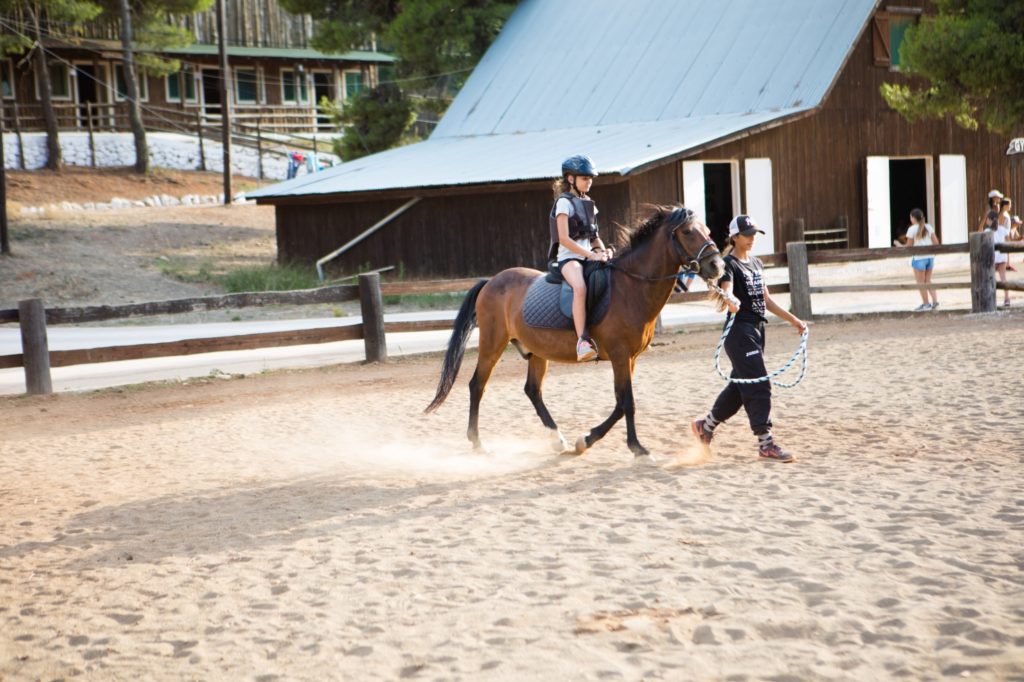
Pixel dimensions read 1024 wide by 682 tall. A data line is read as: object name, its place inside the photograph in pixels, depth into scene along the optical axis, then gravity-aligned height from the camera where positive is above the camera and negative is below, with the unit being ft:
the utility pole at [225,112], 113.60 +14.40
